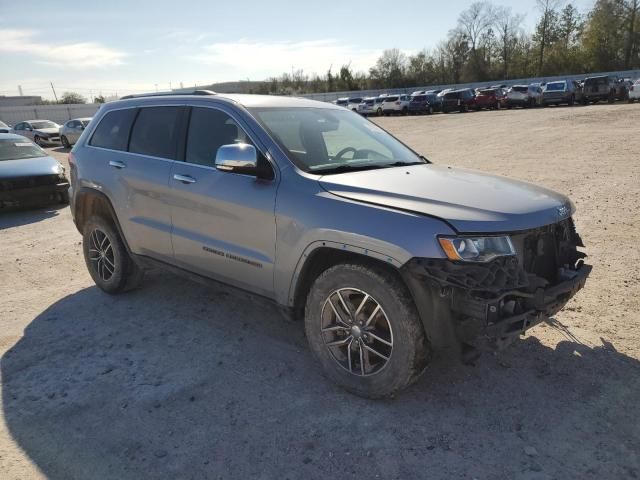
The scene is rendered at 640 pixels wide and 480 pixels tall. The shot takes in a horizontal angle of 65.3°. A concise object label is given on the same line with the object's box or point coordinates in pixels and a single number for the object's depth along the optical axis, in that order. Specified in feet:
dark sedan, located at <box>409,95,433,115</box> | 127.15
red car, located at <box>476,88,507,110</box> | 121.90
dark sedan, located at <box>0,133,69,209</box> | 30.40
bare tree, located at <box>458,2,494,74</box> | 239.71
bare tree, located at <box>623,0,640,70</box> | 193.47
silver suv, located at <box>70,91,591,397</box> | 9.06
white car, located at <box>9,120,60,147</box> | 87.66
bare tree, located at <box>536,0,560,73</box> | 228.22
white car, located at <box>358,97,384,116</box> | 138.51
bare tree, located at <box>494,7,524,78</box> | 239.91
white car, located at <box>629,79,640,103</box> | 103.05
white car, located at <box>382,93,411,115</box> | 130.41
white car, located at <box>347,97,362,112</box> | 148.68
